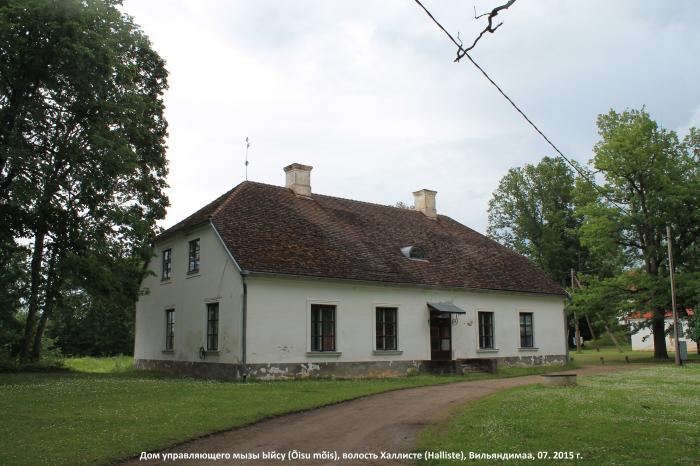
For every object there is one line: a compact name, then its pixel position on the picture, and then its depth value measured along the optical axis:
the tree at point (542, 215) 51.31
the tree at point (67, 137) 18.56
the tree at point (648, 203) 31.88
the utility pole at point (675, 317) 26.70
